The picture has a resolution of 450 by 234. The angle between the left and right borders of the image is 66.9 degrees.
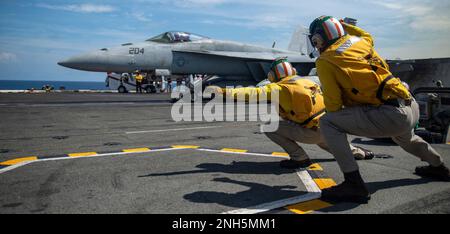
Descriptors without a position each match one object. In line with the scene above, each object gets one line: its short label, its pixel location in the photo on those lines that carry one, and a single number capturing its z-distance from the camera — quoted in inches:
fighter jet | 686.5
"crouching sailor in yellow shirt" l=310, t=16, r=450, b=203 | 139.2
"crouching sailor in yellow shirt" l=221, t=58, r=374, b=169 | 184.2
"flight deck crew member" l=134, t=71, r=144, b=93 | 1328.4
